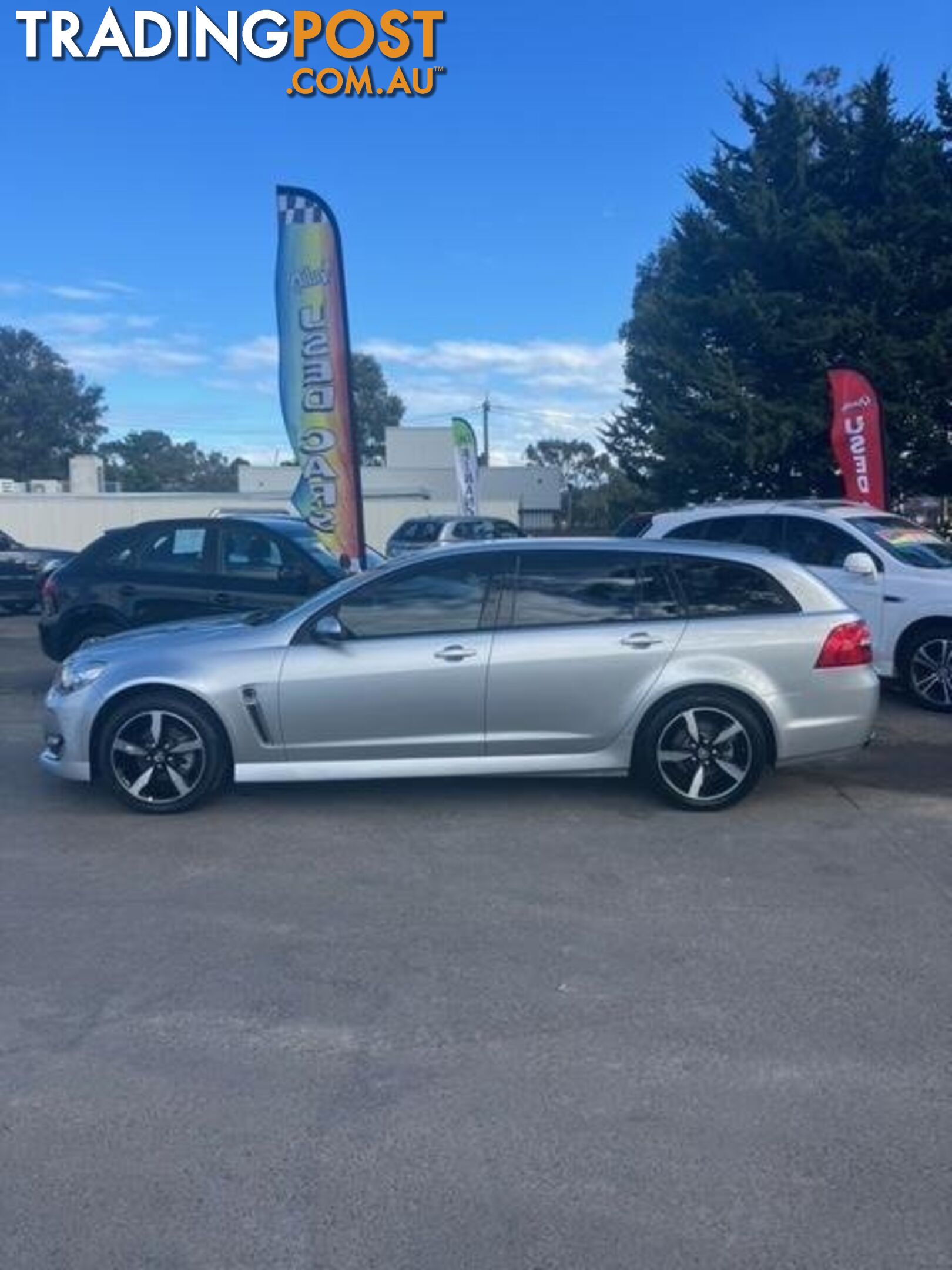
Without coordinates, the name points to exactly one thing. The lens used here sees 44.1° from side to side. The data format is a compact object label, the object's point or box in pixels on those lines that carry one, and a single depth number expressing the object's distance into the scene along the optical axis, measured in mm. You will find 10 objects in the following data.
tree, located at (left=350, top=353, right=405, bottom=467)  87625
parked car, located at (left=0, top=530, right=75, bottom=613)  19438
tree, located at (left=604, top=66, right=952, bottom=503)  23125
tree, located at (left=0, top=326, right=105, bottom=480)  72562
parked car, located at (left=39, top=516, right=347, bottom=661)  10570
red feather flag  18406
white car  9602
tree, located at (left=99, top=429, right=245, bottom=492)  85763
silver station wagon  6492
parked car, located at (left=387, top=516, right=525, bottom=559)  23750
